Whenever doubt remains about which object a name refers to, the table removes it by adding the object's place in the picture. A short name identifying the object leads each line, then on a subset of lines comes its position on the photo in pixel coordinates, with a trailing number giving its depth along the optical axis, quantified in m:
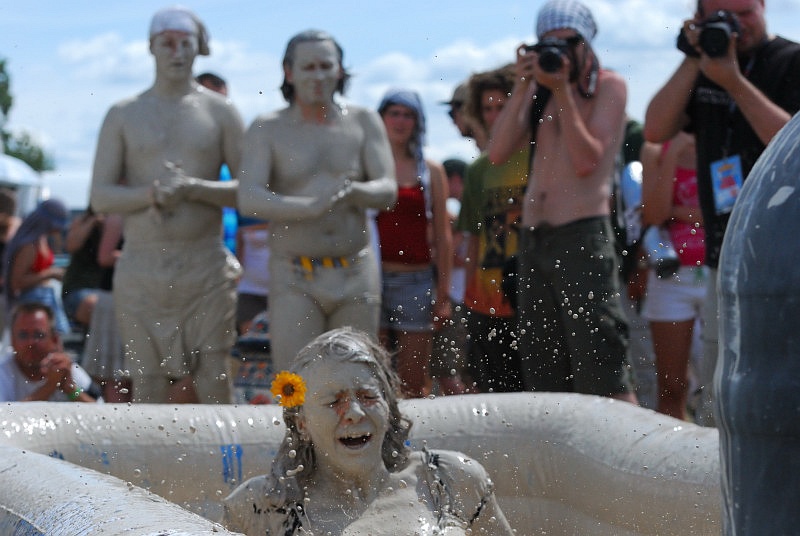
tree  40.38
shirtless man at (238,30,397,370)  5.16
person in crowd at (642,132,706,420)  5.37
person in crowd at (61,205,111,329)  6.57
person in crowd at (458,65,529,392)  5.36
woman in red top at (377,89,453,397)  5.66
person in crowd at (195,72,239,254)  6.34
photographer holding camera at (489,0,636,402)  4.83
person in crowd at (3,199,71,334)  6.88
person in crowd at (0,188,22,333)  7.35
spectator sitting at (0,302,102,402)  5.48
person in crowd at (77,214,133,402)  6.04
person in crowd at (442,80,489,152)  5.86
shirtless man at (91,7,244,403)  5.40
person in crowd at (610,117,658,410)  5.66
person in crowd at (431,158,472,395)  5.90
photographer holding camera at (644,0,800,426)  4.38
